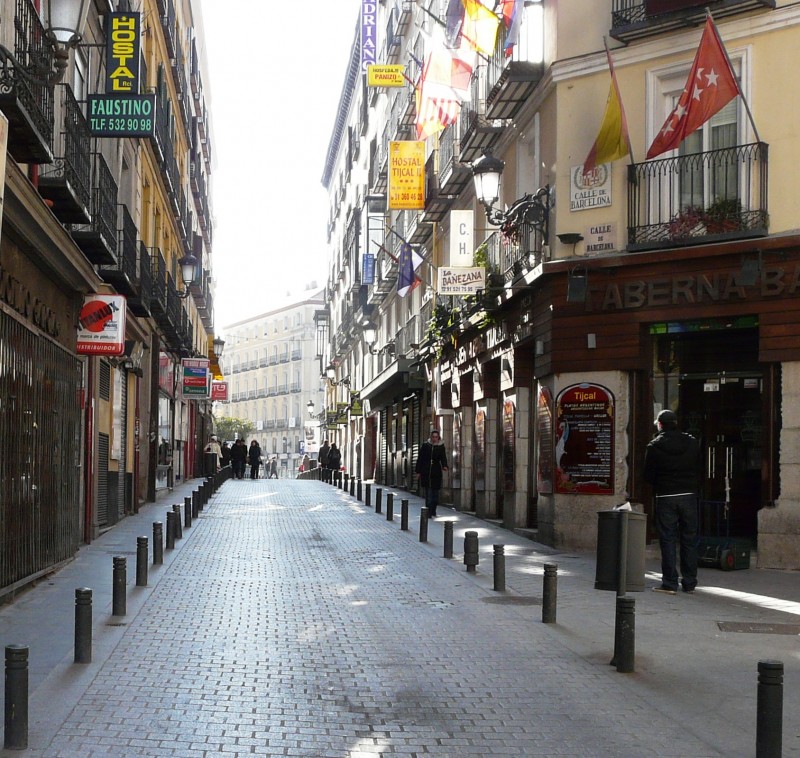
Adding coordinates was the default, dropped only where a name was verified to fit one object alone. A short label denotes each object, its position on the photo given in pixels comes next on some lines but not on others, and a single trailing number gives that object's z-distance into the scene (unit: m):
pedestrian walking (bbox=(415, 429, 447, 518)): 23.03
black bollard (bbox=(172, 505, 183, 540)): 16.92
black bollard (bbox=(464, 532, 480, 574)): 13.89
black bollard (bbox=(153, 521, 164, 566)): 13.87
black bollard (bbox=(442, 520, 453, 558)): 15.60
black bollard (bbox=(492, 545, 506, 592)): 12.38
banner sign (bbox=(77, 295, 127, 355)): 15.10
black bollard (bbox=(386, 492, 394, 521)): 22.45
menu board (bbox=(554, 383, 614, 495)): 16.70
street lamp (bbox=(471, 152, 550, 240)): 18.31
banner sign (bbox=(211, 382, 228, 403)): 49.56
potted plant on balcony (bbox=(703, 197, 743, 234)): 15.55
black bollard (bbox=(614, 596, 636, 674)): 8.12
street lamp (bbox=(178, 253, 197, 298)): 33.03
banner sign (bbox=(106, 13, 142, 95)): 14.88
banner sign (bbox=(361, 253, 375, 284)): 43.19
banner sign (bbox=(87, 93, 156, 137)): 14.74
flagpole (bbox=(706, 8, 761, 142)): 14.28
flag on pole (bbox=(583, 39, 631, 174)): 15.94
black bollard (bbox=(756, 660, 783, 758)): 5.56
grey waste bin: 9.18
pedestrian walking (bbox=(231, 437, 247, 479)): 45.78
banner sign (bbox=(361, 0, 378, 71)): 43.12
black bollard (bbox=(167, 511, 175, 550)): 15.90
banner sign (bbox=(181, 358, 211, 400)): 36.49
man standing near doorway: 12.27
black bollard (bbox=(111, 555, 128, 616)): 10.14
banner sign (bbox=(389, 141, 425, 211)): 28.61
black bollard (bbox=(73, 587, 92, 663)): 7.98
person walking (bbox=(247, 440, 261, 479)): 46.94
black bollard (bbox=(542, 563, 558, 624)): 10.13
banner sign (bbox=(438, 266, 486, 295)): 20.70
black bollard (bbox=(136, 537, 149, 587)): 12.09
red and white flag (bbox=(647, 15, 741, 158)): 14.16
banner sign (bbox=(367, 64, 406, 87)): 31.42
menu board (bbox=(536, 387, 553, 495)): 17.67
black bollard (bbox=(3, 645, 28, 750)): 5.68
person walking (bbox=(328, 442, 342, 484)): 48.25
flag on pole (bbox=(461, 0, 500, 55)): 19.44
